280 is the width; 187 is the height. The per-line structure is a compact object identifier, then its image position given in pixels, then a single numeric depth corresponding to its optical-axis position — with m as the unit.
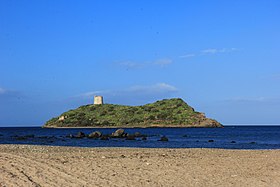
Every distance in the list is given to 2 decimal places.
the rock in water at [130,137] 69.10
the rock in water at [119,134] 77.36
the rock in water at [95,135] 75.07
